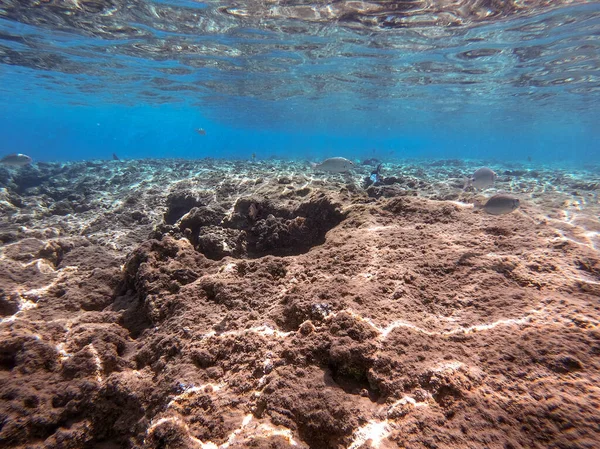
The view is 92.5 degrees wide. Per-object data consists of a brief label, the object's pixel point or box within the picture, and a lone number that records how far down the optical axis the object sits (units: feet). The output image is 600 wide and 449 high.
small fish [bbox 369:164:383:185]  36.65
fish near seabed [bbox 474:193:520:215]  13.89
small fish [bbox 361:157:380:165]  59.57
